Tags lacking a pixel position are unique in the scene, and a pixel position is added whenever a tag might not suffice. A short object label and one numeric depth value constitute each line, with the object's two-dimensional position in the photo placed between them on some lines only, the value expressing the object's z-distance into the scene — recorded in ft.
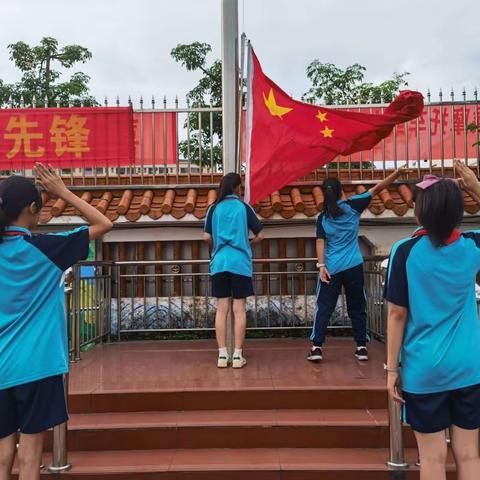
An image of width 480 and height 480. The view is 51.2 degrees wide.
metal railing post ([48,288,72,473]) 10.64
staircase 10.89
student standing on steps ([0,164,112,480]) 7.77
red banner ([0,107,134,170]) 23.86
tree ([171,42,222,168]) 24.13
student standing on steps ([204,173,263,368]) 15.67
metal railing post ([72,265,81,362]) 17.42
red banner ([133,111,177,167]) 24.72
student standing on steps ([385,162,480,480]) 7.48
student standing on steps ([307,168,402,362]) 16.07
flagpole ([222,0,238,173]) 17.28
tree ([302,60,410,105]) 41.73
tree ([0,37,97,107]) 56.44
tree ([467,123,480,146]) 19.27
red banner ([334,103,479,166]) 24.81
